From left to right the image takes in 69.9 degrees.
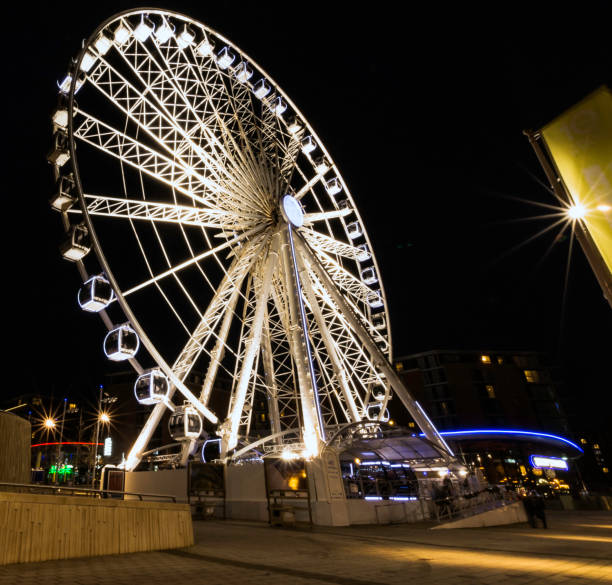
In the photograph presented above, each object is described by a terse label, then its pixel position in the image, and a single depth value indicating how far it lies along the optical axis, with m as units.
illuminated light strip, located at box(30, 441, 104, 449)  57.72
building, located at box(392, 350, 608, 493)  61.06
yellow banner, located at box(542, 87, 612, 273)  3.99
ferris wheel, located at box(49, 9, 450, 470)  15.88
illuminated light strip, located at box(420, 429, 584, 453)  60.31
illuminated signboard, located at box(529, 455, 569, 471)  57.81
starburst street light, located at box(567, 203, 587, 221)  4.17
